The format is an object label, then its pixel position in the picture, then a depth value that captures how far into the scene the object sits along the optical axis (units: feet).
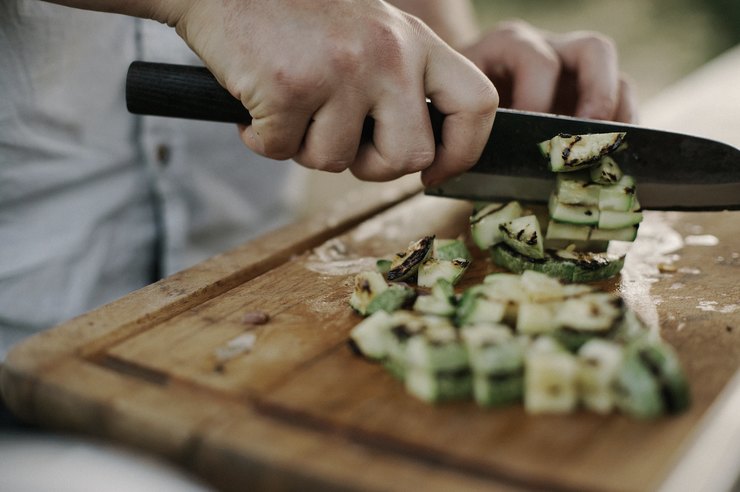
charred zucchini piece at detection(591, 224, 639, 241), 1.71
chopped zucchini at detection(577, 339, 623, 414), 1.35
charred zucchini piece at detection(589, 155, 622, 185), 1.67
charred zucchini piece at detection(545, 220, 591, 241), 1.72
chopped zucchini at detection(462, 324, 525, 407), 1.35
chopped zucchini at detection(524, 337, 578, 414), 1.34
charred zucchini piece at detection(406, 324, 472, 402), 1.36
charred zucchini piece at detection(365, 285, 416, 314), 1.53
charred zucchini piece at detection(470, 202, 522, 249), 1.74
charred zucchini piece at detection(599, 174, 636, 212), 1.69
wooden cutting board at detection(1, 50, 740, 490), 1.30
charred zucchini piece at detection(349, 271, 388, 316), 1.56
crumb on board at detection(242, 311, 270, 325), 1.55
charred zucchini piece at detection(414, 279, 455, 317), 1.50
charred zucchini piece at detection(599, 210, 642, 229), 1.69
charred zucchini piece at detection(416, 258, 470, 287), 1.65
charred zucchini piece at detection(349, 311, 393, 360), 1.45
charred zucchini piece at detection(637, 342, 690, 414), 1.33
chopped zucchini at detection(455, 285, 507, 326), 1.47
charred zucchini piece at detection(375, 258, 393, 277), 1.69
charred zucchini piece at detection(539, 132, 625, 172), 1.65
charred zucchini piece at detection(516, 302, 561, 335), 1.44
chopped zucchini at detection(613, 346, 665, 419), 1.33
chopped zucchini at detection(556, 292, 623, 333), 1.42
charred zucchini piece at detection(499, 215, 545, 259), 1.66
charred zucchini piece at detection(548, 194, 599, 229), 1.70
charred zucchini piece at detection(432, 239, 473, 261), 1.71
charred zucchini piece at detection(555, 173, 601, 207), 1.69
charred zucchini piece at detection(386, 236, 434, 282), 1.64
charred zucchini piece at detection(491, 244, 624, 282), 1.66
